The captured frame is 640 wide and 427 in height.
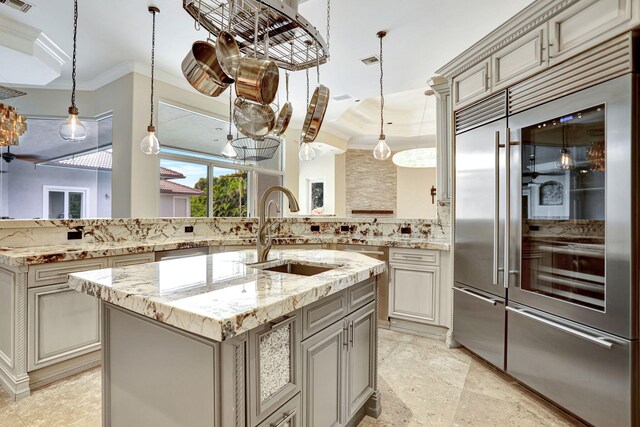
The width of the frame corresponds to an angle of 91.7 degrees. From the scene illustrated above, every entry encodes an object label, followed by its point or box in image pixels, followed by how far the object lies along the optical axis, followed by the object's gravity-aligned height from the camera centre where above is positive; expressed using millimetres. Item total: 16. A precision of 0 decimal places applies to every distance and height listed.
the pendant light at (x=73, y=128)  2516 +692
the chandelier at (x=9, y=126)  2981 +854
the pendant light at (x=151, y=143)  3008 +685
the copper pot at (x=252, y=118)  1831 +572
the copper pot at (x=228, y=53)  1468 +778
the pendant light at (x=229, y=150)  3639 +754
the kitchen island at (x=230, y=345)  945 -486
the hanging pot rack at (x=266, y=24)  1285 +903
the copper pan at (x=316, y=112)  1897 +633
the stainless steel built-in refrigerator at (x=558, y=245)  1534 -190
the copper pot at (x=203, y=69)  1715 +810
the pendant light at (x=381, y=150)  3506 +732
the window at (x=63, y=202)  5195 +175
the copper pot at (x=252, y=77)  1396 +613
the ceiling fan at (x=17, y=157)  4793 +903
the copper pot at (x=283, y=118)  2076 +639
